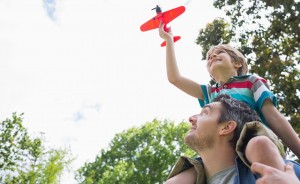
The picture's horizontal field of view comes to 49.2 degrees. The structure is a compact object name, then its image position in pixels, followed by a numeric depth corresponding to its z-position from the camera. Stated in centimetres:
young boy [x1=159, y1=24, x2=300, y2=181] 170
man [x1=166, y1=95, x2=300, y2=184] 206
